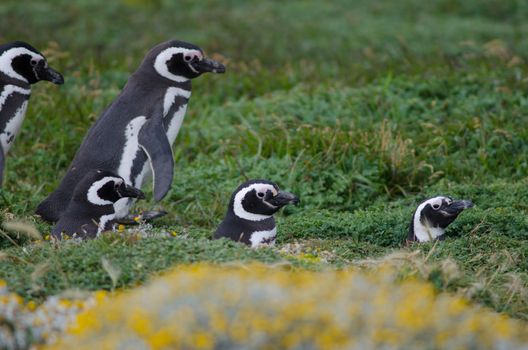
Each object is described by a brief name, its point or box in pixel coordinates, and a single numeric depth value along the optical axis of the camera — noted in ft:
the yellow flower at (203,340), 24.63
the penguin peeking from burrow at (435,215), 49.11
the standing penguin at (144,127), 50.70
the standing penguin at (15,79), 52.31
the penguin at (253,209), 47.75
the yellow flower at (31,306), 31.83
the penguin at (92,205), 47.09
